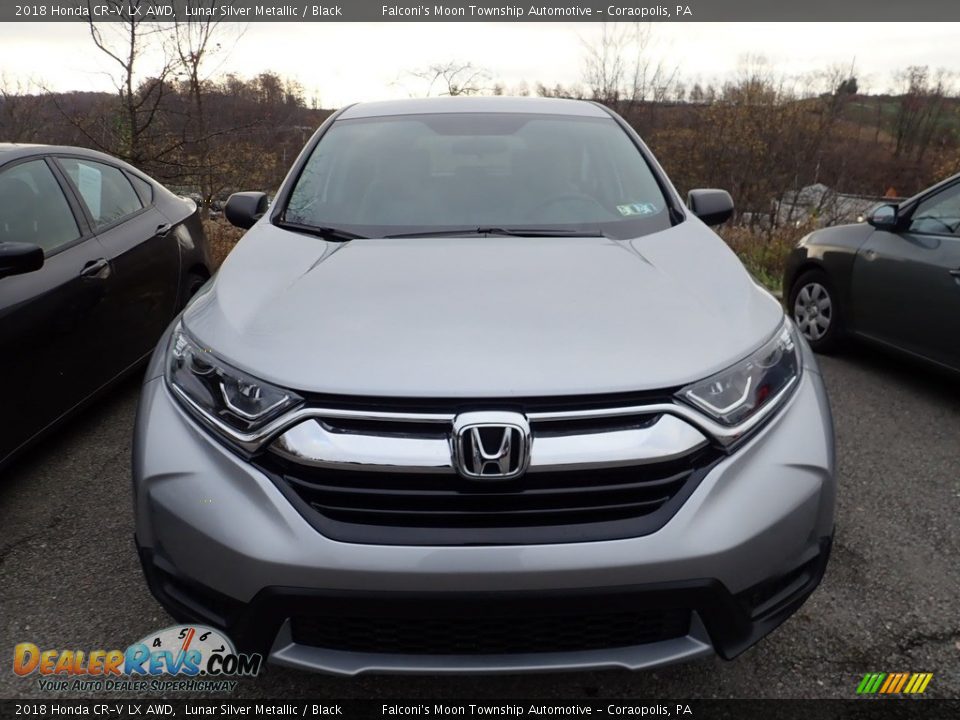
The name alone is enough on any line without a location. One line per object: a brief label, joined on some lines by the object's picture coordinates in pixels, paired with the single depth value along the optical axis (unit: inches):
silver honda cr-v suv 56.7
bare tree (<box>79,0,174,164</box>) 331.6
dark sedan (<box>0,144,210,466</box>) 107.1
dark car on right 144.6
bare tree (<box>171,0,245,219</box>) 361.7
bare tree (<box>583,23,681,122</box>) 980.6
